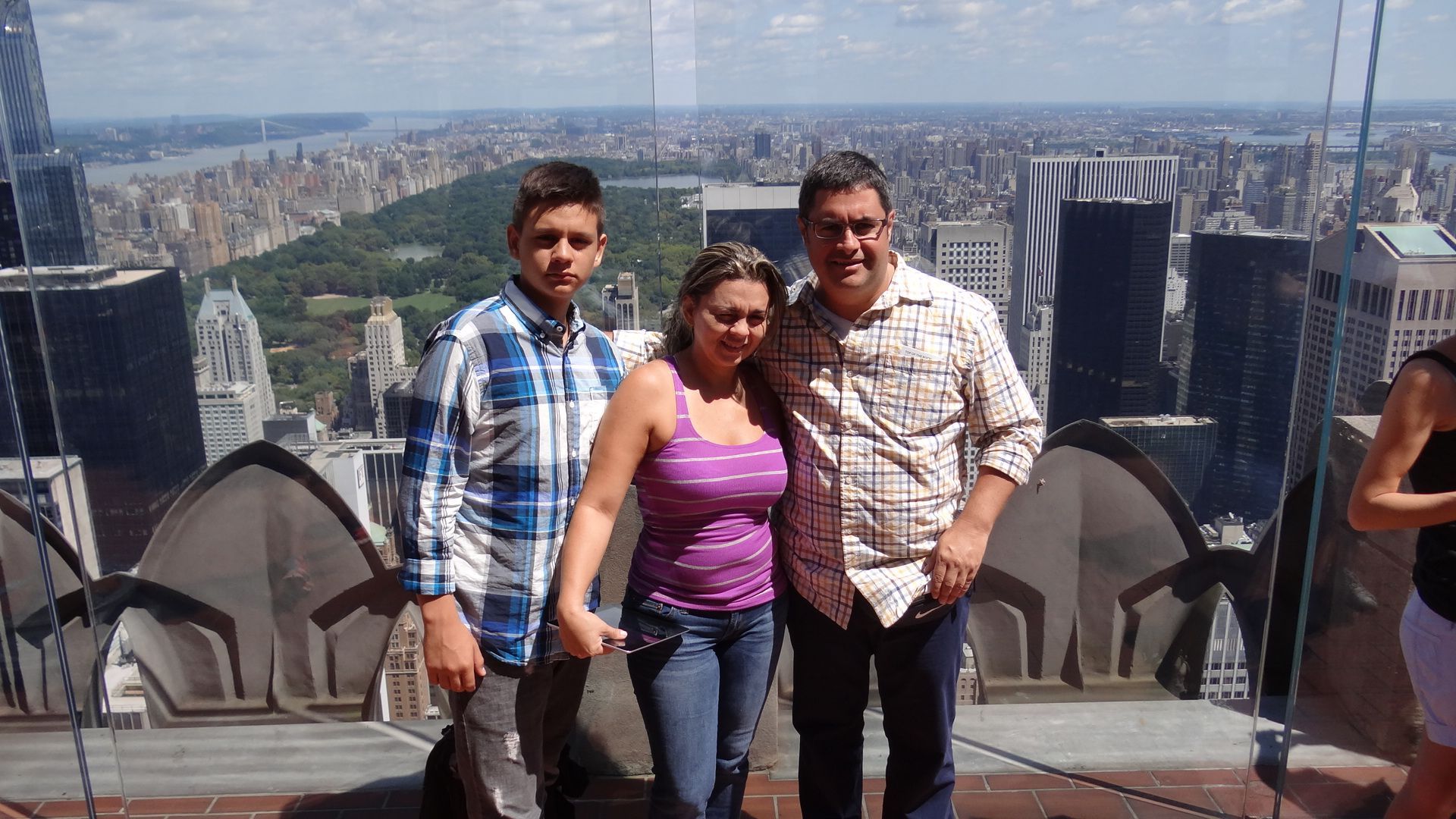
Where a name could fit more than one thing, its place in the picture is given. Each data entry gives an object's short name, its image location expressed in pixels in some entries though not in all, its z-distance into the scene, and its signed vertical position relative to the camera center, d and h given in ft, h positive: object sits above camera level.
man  5.83 -1.75
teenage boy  5.14 -1.66
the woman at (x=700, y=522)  5.36 -2.03
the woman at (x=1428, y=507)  5.49 -2.06
